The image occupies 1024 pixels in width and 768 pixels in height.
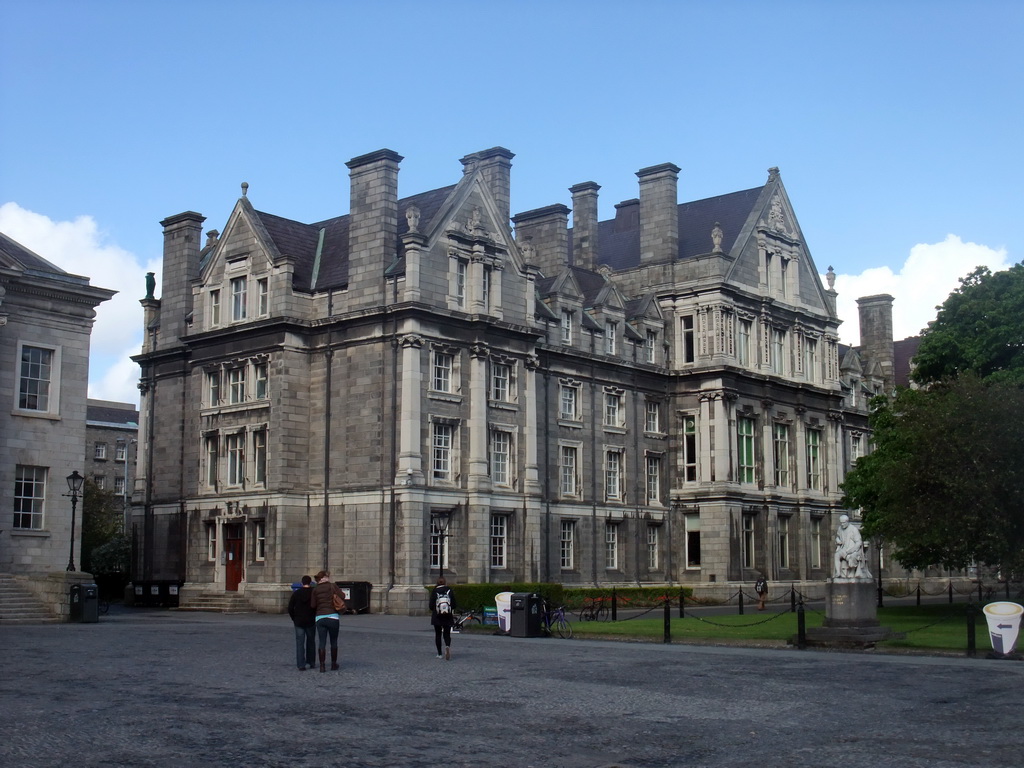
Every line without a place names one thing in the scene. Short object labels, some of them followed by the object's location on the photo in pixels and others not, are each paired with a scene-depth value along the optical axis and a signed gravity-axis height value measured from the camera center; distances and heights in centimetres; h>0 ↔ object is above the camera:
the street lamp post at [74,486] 3688 +172
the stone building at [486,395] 4612 +628
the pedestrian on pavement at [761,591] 4999 -191
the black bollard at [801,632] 2845 -203
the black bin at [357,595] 4388 -184
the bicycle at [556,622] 3256 -213
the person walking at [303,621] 2180 -138
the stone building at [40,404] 3734 +432
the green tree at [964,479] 3384 +183
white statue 2947 -28
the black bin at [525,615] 3209 -186
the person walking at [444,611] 2417 -132
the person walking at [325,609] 2191 -116
